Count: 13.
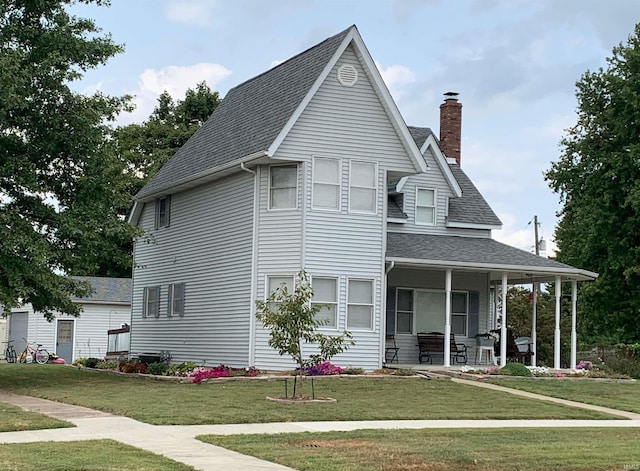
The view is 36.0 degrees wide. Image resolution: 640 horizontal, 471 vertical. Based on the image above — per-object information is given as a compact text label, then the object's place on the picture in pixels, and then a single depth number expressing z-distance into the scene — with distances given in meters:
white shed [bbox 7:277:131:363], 47.28
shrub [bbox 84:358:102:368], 34.39
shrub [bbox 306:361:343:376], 25.69
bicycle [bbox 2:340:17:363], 45.78
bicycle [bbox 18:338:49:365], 43.25
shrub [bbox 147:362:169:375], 28.39
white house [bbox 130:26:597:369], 27.45
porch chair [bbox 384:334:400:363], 31.14
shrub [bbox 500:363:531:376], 26.98
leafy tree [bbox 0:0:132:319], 24.72
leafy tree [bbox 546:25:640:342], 42.88
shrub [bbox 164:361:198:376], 27.11
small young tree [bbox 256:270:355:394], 20.09
